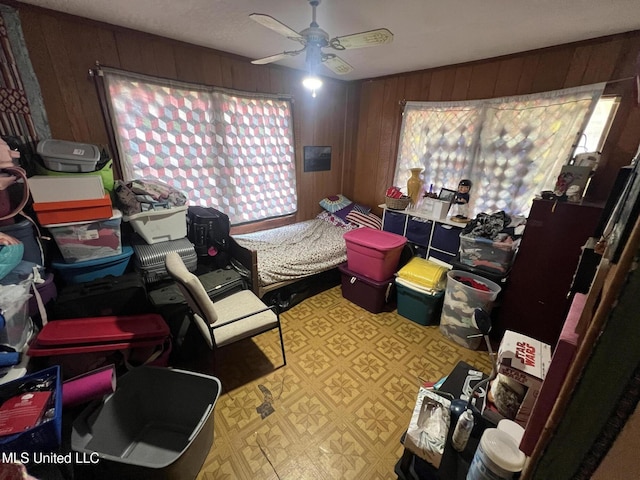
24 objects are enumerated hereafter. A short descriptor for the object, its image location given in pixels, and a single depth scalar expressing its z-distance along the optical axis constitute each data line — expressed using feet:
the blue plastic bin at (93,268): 5.90
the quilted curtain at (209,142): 7.42
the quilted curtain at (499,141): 7.30
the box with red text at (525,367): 2.95
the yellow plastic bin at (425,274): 8.01
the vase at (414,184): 10.14
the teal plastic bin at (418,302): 8.03
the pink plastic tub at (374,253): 8.40
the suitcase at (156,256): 6.63
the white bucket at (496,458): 2.22
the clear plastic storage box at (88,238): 5.76
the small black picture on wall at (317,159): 11.88
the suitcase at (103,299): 5.27
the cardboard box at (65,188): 5.33
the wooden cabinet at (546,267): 5.91
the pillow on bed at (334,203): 12.55
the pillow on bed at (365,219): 11.41
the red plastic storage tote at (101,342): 4.64
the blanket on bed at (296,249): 8.32
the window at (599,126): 6.69
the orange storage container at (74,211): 5.43
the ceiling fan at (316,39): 4.66
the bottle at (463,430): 2.95
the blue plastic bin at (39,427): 3.27
